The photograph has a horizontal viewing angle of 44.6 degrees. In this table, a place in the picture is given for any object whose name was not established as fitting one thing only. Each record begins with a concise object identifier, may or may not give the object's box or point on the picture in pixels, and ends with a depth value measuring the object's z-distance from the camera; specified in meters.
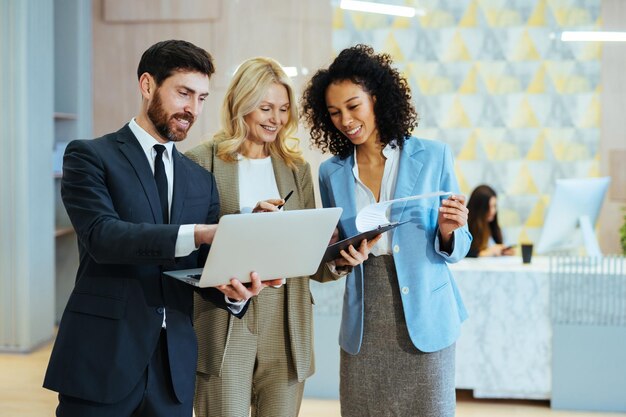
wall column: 5.18
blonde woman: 2.29
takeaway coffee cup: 4.30
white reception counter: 4.12
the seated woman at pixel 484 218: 5.20
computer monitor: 4.13
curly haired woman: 2.24
